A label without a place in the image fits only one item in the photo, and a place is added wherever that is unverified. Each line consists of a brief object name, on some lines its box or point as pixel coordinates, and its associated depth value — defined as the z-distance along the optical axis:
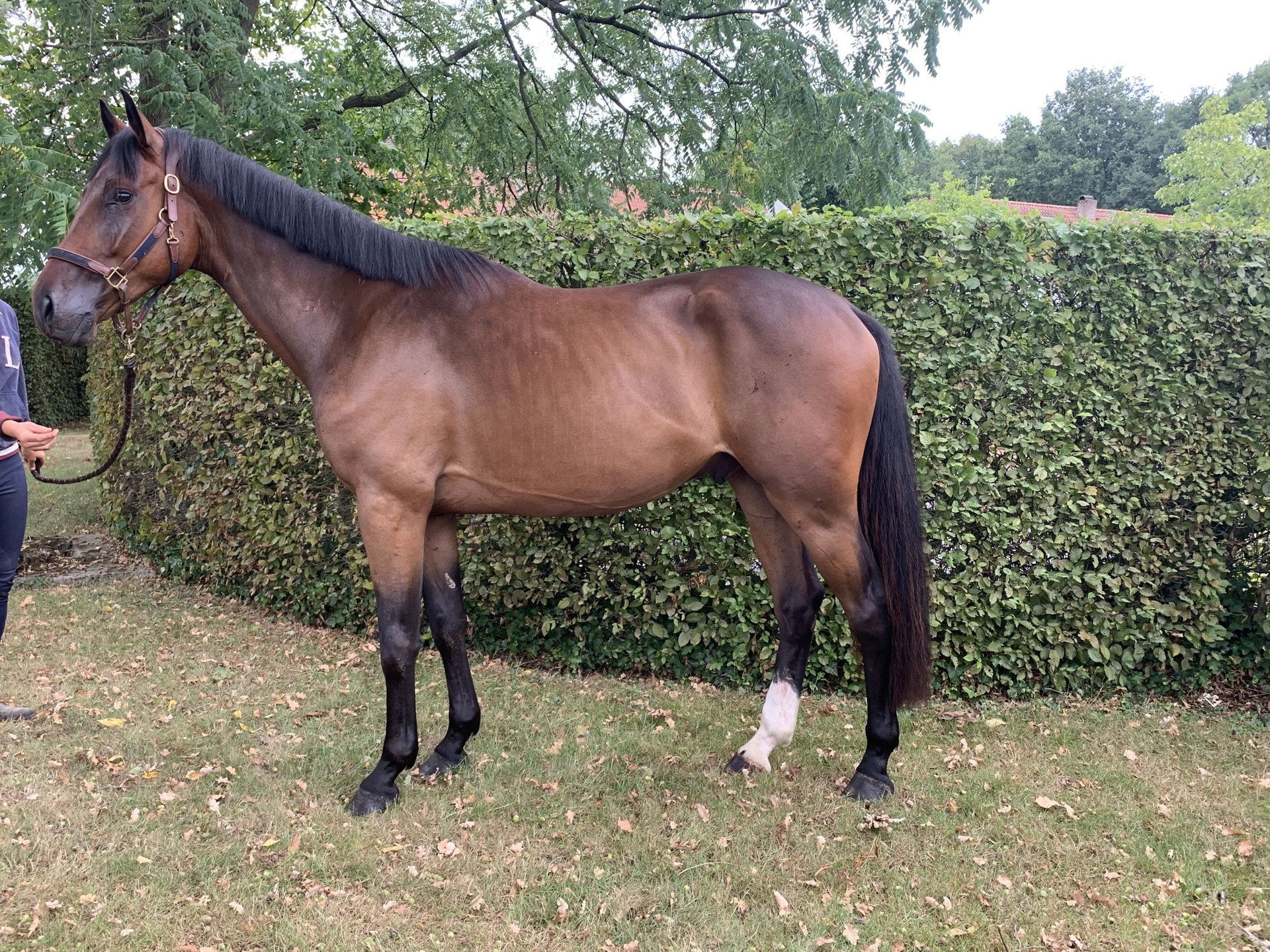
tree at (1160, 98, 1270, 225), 21.80
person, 3.52
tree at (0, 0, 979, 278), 5.66
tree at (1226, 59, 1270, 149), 47.06
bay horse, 3.08
